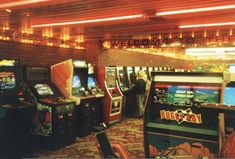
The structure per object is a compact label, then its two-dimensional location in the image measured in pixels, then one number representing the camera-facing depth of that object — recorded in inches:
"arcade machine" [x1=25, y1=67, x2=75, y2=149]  237.0
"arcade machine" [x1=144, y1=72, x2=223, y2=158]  130.2
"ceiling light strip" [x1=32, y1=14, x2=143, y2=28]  216.8
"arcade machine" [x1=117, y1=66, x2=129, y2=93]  396.7
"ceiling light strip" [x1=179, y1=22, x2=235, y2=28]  251.0
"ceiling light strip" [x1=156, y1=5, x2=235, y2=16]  184.9
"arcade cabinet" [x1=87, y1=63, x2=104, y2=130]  306.3
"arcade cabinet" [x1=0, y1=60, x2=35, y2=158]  205.3
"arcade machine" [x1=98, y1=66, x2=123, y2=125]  331.3
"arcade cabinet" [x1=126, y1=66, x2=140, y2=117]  406.3
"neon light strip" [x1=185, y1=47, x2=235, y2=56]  478.2
